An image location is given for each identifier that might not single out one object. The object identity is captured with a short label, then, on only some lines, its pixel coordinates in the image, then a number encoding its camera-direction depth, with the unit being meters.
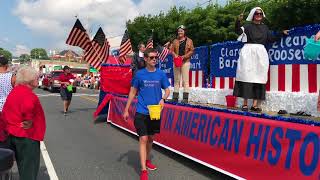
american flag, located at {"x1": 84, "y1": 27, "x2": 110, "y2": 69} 14.48
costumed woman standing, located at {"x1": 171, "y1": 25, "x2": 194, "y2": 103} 9.59
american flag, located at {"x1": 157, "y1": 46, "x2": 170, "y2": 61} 11.55
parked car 32.53
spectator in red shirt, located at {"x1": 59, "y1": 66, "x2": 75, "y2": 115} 15.43
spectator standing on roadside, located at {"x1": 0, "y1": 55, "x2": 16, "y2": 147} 6.36
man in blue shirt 6.46
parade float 4.96
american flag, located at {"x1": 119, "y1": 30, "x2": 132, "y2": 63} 15.42
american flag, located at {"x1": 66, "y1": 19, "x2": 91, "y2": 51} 14.34
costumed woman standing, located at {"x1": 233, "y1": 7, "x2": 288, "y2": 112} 7.11
